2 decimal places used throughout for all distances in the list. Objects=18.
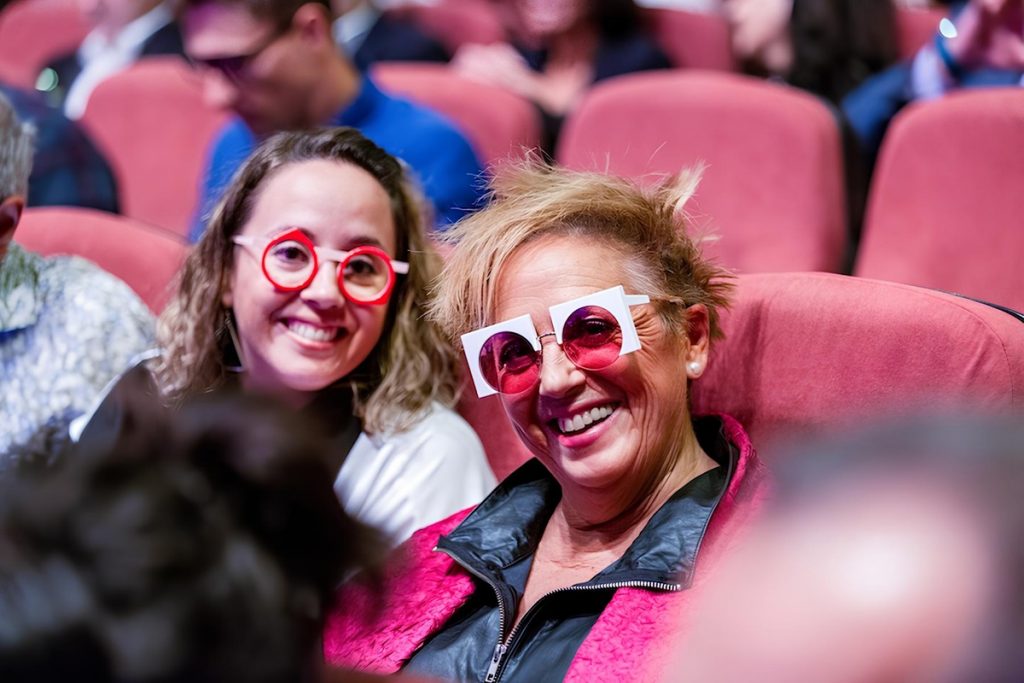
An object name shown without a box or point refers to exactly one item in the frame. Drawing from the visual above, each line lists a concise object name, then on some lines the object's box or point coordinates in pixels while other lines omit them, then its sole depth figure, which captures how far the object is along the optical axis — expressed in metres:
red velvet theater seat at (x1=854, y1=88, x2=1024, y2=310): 2.17
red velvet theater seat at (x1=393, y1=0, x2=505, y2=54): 4.03
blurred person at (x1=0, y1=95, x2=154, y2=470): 1.94
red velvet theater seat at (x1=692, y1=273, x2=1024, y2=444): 1.53
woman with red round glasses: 1.81
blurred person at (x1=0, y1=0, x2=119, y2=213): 2.91
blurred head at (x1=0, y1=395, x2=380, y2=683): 0.68
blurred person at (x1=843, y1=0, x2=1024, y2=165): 2.68
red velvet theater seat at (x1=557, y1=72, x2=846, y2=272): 2.59
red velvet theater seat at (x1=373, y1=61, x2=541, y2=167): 3.01
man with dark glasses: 2.68
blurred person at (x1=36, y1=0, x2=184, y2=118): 4.04
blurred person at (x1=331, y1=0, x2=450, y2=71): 3.89
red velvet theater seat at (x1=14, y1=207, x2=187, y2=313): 2.27
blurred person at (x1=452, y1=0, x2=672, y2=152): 3.46
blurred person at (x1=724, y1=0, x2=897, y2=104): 3.26
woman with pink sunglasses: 1.46
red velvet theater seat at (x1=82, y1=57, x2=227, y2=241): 3.34
